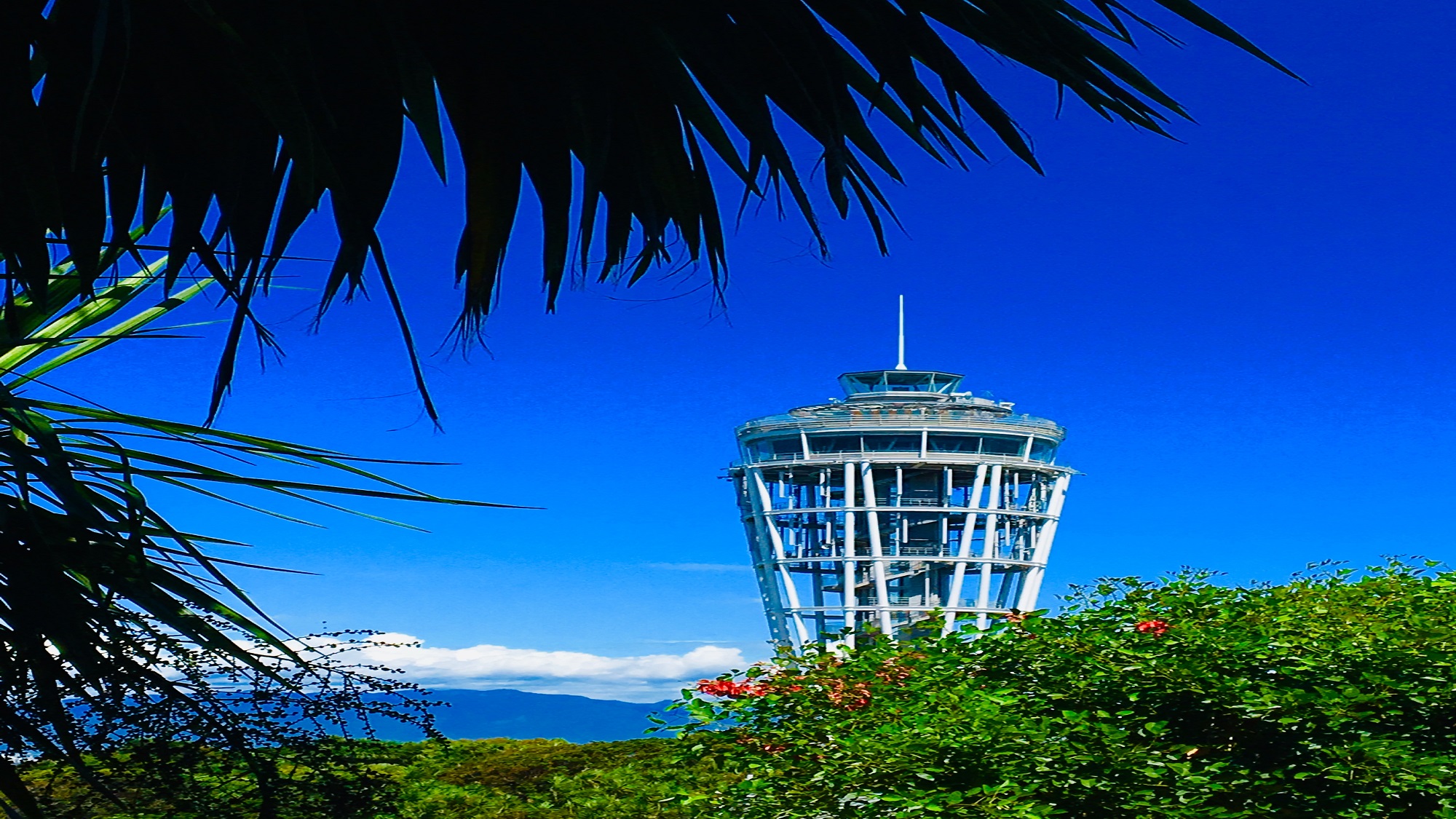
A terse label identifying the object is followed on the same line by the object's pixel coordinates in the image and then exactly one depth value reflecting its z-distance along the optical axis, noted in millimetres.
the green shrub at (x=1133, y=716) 5945
